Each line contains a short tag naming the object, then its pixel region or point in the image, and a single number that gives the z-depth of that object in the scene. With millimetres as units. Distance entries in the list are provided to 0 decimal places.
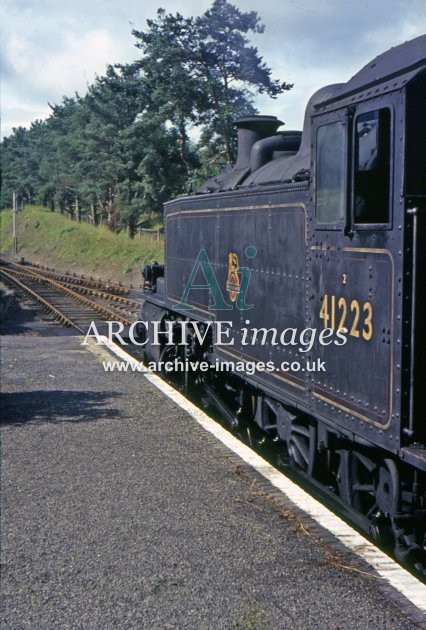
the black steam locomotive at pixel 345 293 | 4406
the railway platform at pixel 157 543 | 4473
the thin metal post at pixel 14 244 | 60422
